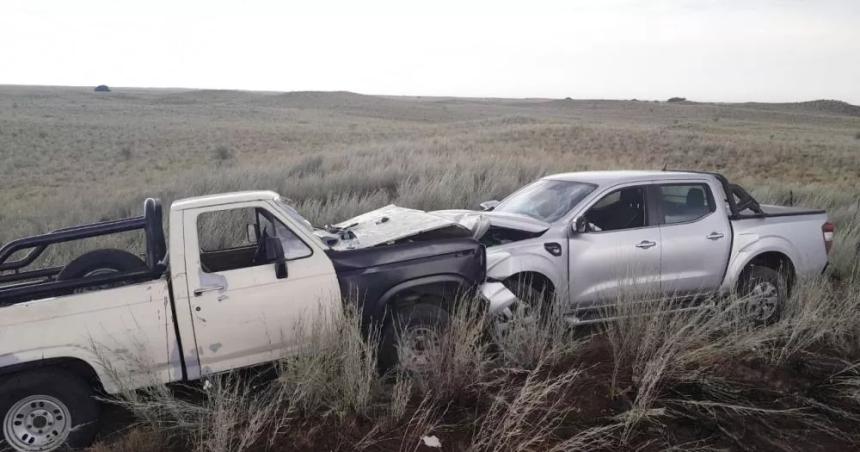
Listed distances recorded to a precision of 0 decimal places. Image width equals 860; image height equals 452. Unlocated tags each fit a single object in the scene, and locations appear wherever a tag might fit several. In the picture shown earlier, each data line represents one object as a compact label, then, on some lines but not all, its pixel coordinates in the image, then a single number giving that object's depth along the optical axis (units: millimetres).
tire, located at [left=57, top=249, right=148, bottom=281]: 5004
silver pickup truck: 6316
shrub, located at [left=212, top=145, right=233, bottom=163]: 29838
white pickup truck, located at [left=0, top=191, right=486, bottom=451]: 4262
